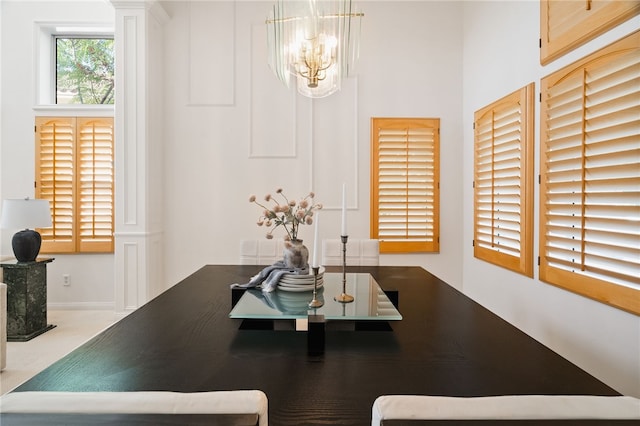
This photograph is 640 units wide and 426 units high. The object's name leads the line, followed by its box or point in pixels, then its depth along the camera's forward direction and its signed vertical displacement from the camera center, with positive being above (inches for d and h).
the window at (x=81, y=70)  168.9 +57.2
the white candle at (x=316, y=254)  55.0 -6.9
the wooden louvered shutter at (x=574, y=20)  74.6 +39.2
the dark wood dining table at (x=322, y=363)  37.1 -17.5
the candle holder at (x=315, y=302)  55.1 -14.5
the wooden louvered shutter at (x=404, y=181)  154.8 +9.7
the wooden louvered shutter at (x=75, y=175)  159.3 +11.3
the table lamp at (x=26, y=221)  130.3 -6.2
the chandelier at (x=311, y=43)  88.1 +37.5
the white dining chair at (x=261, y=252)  114.3 -13.8
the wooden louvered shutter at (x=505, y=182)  105.6 +7.3
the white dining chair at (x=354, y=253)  114.9 -14.0
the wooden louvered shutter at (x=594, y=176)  70.9 +6.2
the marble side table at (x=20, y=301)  129.1 -32.2
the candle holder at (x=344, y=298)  62.6 -14.8
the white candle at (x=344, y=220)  61.7 -2.4
